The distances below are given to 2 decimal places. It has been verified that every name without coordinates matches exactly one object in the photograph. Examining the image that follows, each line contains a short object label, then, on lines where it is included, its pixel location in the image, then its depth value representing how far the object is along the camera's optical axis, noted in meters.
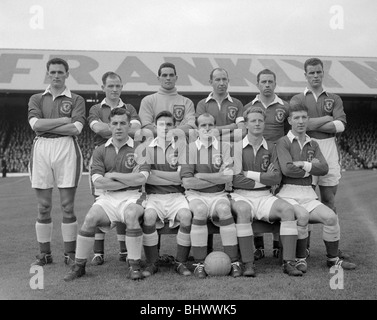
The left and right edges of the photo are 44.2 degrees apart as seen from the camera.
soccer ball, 4.54
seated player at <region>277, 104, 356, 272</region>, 4.84
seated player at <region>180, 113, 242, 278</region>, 4.64
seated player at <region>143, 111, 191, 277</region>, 4.71
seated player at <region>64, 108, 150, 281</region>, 4.57
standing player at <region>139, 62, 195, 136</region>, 5.44
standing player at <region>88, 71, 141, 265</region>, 5.35
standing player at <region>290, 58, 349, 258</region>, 5.44
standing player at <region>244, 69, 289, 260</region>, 5.37
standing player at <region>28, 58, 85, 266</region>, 5.22
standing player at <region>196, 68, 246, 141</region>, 5.41
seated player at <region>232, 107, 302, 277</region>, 4.64
